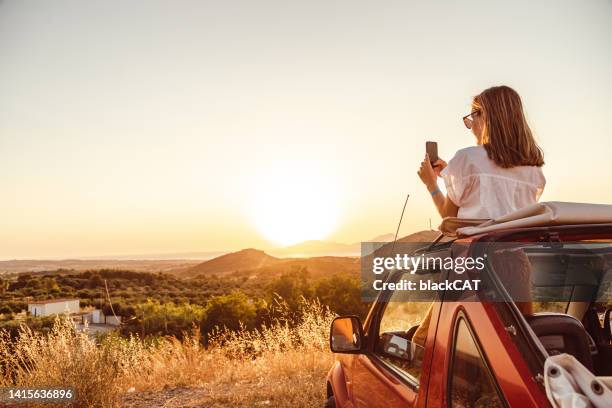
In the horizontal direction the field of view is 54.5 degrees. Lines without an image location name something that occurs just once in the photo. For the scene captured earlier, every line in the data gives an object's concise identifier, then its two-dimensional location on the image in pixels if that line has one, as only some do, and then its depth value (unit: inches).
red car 60.5
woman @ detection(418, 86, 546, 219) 113.4
